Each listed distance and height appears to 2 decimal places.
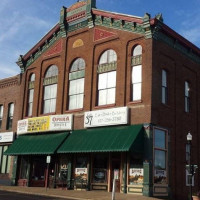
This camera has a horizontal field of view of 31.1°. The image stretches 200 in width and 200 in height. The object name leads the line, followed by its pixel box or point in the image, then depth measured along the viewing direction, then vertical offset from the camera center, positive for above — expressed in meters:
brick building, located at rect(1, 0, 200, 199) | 26.88 +5.92
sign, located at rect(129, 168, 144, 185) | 26.11 +0.22
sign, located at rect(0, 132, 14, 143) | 37.80 +3.89
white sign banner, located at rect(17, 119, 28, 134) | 35.52 +4.74
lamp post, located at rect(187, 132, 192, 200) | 23.36 +0.81
